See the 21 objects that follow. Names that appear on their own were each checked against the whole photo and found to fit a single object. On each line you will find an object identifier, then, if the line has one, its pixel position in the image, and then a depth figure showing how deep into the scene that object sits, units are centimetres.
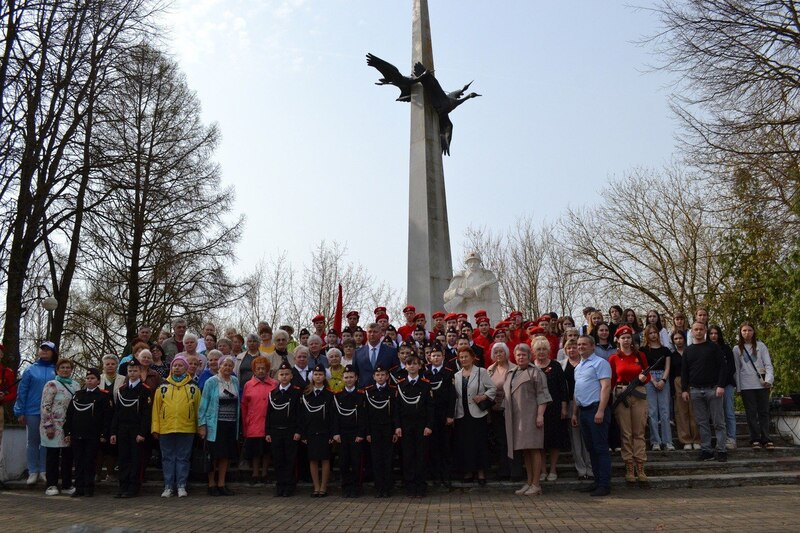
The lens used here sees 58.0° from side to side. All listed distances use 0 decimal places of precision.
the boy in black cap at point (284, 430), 892
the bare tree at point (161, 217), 1812
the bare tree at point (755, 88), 1355
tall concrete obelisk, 1625
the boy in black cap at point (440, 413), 902
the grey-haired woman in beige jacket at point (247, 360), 1017
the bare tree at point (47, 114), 1349
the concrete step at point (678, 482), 881
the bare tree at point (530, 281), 3100
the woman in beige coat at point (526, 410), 858
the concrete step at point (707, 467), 934
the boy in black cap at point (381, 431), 874
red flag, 1377
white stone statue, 1525
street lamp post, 1691
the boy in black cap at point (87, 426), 921
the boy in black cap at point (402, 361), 930
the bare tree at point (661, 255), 2600
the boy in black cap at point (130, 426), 911
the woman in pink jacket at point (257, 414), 940
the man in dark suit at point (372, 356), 1004
